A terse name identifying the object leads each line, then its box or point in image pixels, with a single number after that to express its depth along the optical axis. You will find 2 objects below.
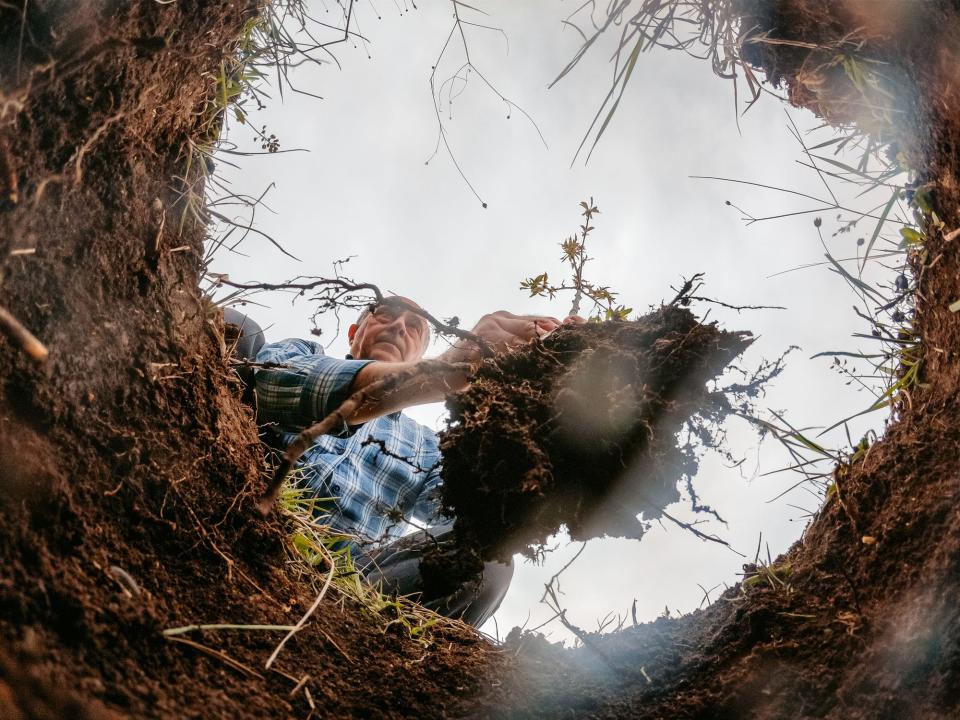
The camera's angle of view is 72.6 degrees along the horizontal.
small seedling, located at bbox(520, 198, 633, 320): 1.67
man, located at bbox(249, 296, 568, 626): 1.50
